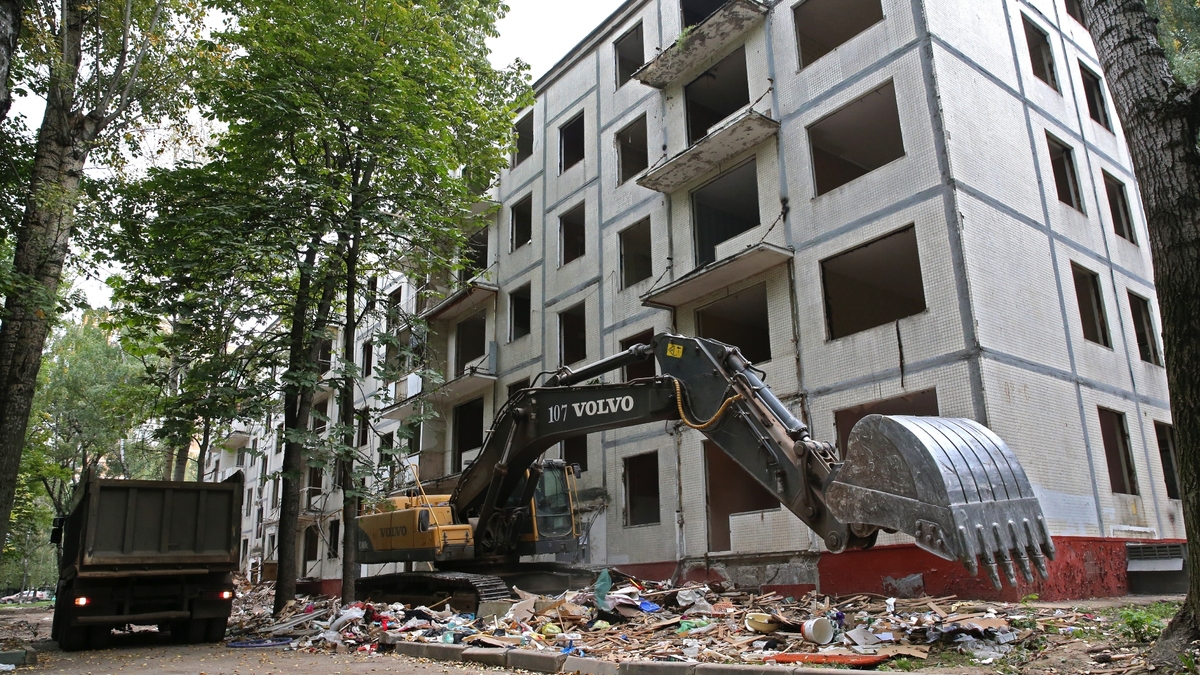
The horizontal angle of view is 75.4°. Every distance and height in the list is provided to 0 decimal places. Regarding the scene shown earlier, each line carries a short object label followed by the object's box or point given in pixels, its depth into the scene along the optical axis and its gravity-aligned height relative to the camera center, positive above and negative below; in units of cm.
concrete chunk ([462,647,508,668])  830 -131
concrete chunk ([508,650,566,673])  777 -129
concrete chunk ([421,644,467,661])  888 -134
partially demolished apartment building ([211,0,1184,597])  1225 +490
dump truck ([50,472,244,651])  1077 -22
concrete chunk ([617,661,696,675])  656 -119
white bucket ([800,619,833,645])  737 -102
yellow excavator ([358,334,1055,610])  550 +37
